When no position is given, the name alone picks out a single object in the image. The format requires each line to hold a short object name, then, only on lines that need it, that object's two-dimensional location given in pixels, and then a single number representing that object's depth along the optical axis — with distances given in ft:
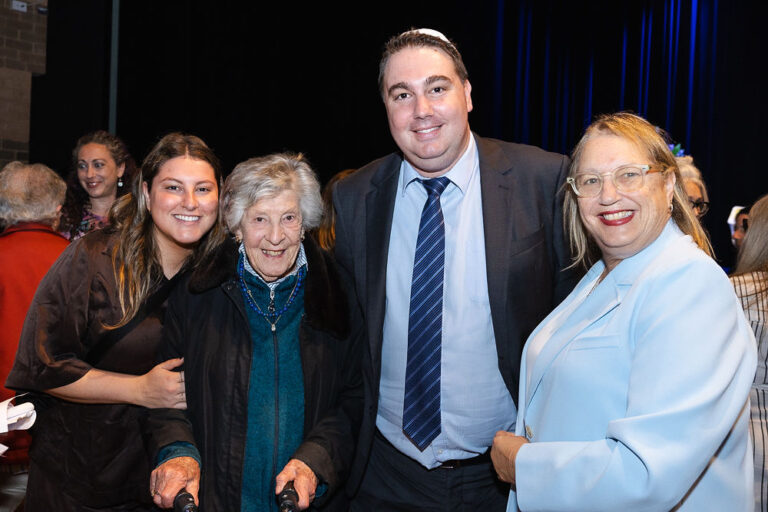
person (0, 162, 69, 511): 10.09
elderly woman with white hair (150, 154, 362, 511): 6.69
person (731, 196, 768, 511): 7.91
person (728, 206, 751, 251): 14.42
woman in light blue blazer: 4.27
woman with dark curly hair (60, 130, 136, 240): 13.67
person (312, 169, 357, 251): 11.64
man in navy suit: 7.13
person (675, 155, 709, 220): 13.09
